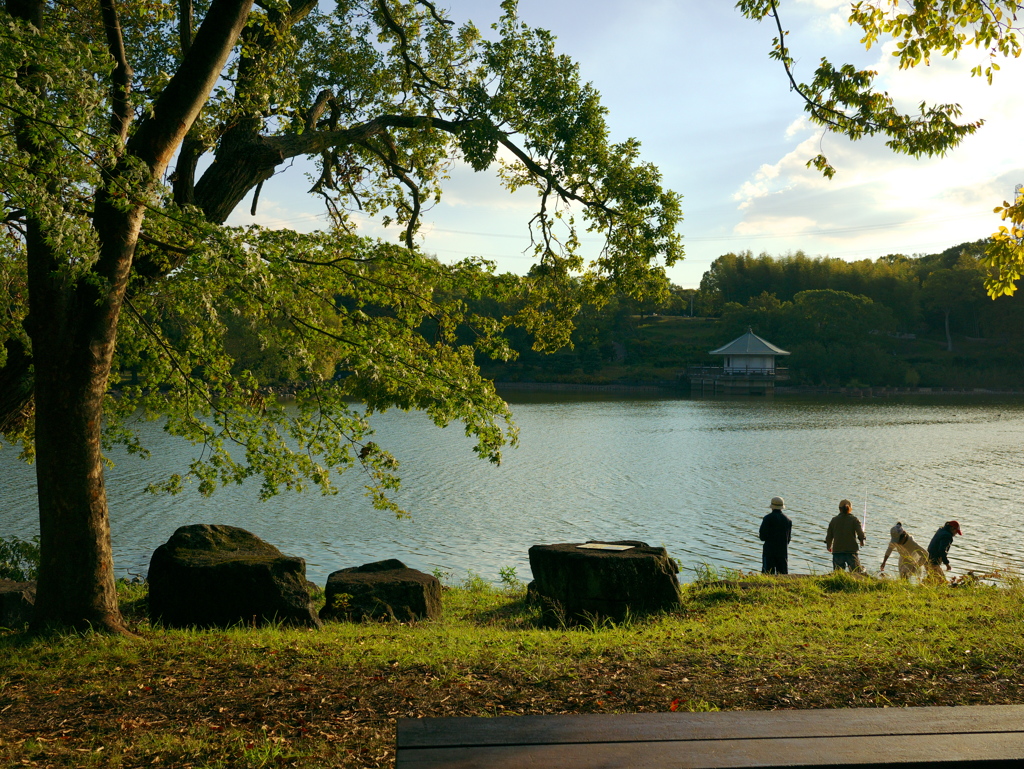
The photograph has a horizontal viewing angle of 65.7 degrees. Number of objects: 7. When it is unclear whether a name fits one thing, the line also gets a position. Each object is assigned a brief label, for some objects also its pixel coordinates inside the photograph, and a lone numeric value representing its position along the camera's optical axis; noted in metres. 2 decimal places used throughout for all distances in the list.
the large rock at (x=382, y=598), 7.52
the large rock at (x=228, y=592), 6.71
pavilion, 74.19
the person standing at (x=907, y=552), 10.73
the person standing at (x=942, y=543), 10.77
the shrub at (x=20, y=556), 10.91
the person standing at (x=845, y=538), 10.90
